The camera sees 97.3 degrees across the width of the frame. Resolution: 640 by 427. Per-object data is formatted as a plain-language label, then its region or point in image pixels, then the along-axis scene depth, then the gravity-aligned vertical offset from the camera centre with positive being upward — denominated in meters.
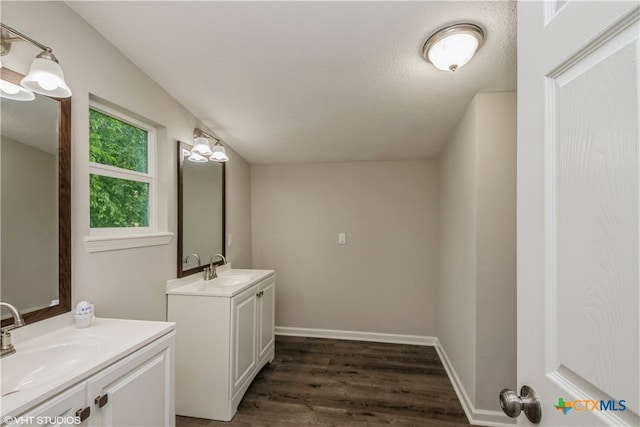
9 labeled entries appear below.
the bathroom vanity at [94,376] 0.83 -0.56
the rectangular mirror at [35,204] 1.13 +0.04
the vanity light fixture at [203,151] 2.11 +0.49
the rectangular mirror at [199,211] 2.15 +0.02
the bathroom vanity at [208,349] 1.88 -0.92
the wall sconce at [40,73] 1.04 +0.53
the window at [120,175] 1.58 +0.24
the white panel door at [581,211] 0.40 +0.00
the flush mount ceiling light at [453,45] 1.30 +0.82
